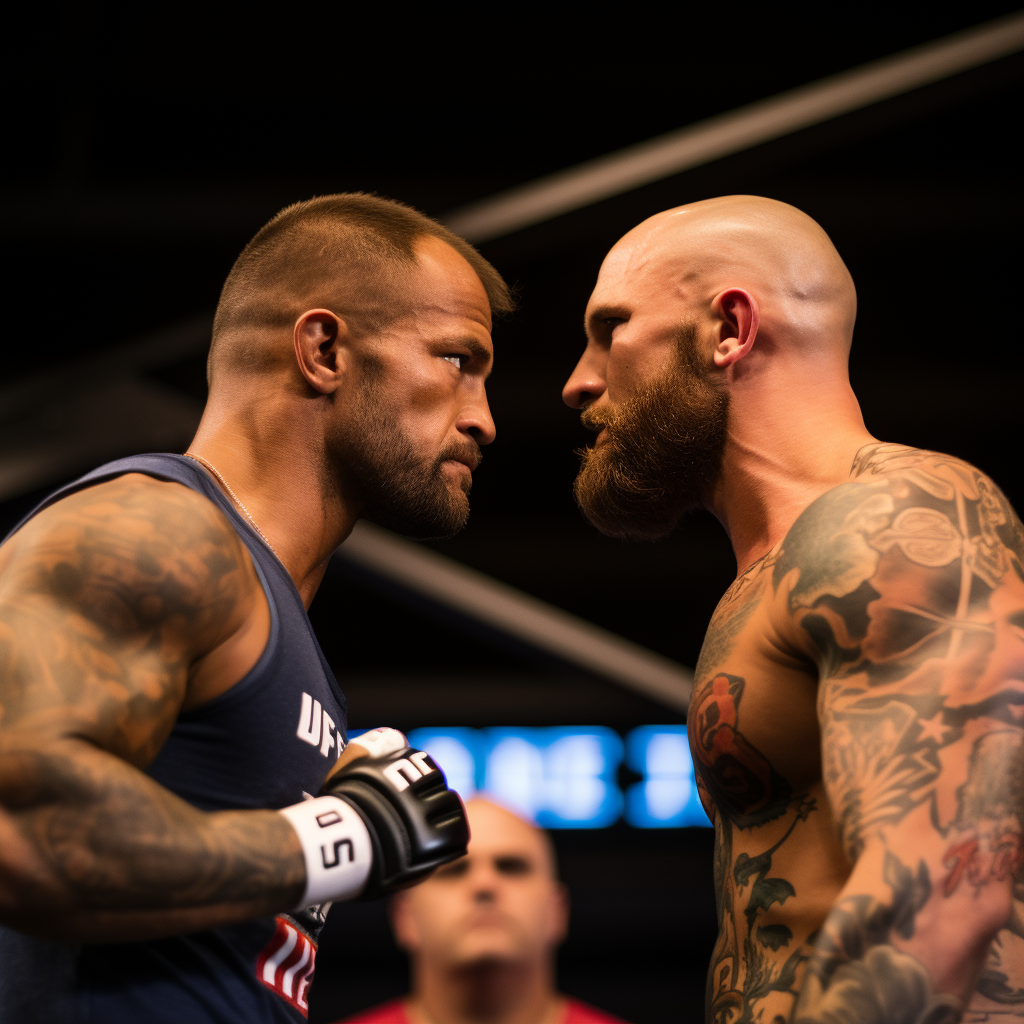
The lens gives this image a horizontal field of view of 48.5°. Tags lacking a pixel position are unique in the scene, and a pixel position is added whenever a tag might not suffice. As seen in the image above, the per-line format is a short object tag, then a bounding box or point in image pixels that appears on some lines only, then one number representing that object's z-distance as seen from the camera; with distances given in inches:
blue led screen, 249.1
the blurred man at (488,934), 138.1
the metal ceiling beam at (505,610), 180.4
